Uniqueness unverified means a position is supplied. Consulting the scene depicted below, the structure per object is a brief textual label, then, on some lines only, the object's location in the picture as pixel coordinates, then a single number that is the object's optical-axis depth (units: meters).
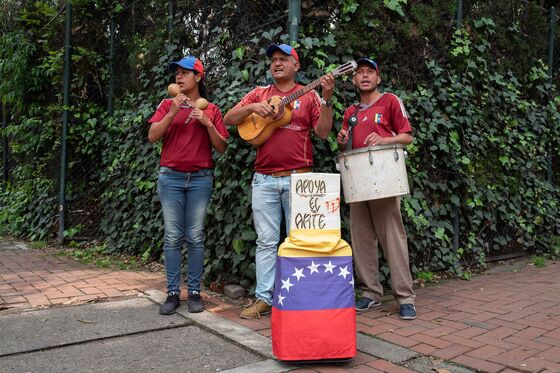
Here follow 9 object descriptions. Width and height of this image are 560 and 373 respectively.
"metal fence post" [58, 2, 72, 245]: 7.32
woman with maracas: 4.01
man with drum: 3.95
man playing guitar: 3.90
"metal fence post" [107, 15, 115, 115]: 7.38
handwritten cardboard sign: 3.15
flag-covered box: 2.95
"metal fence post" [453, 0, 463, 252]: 5.43
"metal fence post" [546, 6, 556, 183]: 6.95
